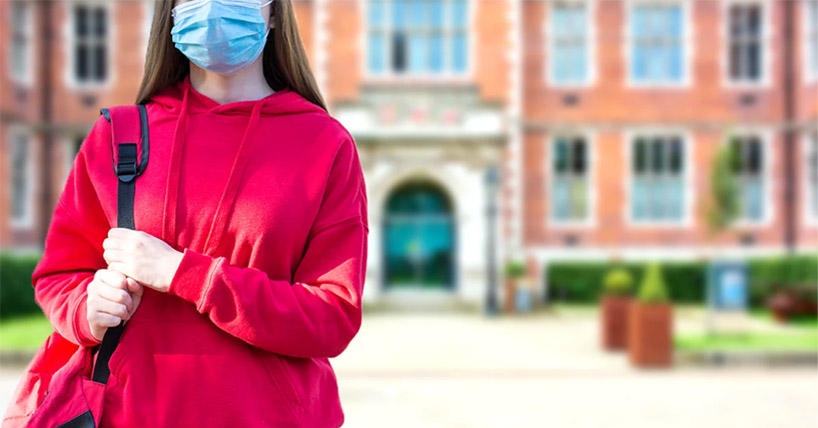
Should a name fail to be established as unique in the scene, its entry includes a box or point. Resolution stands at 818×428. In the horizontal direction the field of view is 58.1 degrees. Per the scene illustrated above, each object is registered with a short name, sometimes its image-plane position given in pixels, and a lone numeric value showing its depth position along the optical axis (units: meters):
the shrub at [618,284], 11.11
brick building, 16.48
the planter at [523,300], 15.32
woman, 1.43
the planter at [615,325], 10.62
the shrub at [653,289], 9.13
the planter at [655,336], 8.95
